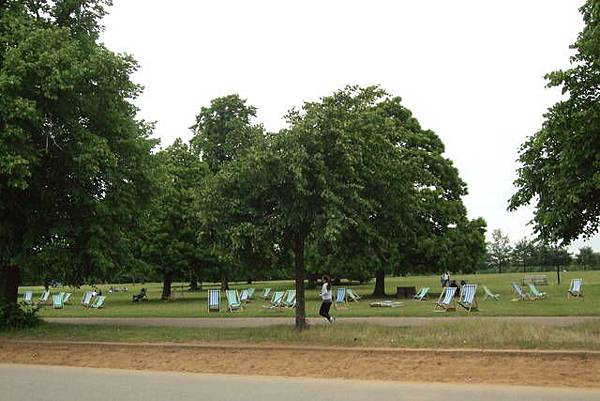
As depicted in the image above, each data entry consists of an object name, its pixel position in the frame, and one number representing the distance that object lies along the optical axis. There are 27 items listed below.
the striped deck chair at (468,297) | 21.53
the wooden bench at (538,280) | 47.96
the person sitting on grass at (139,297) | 39.28
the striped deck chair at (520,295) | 27.88
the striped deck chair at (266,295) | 34.94
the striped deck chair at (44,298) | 37.56
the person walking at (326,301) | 17.54
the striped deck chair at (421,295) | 30.41
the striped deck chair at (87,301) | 33.22
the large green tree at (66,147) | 14.49
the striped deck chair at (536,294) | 28.51
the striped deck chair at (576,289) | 28.66
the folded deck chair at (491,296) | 28.72
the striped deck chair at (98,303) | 31.99
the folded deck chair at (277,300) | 26.94
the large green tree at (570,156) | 12.39
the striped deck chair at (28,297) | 38.76
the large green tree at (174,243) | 37.88
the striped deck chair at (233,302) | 25.81
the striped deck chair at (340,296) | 28.19
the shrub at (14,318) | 17.38
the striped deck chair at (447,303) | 22.17
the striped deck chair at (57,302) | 32.50
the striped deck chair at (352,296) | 31.99
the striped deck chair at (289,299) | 27.03
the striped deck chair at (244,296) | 31.77
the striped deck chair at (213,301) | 25.02
